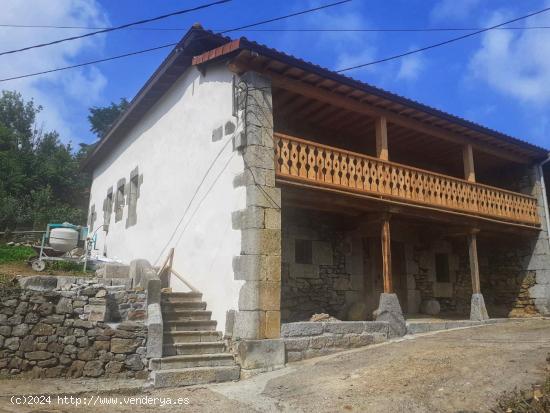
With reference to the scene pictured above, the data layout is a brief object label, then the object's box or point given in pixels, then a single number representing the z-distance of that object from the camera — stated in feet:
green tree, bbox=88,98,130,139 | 93.15
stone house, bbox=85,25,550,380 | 24.59
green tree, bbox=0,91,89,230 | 63.05
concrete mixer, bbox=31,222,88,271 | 33.25
